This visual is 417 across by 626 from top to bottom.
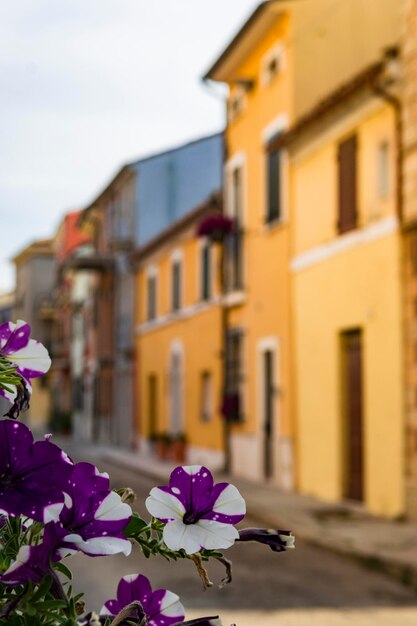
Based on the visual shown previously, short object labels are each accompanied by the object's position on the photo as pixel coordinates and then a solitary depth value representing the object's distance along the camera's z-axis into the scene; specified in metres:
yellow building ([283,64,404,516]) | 20.54
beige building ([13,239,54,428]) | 72.78
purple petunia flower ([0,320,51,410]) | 2.19
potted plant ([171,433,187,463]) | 32.42
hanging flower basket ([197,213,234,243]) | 28.08
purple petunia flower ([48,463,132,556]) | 1.77
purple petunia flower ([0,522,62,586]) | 1.65
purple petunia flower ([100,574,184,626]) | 2.09
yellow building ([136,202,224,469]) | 30.62
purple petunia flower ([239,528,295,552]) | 1.84
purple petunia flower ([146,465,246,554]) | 1.86
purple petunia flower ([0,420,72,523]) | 1.76
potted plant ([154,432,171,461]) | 33.56
